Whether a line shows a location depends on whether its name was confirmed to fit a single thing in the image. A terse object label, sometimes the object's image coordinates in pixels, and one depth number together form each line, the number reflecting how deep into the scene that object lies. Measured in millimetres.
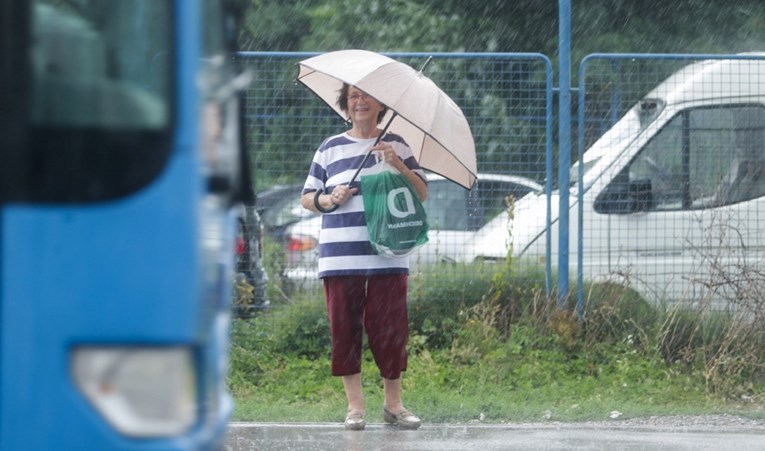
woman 13086
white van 17344
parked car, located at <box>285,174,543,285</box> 17797
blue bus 5504
